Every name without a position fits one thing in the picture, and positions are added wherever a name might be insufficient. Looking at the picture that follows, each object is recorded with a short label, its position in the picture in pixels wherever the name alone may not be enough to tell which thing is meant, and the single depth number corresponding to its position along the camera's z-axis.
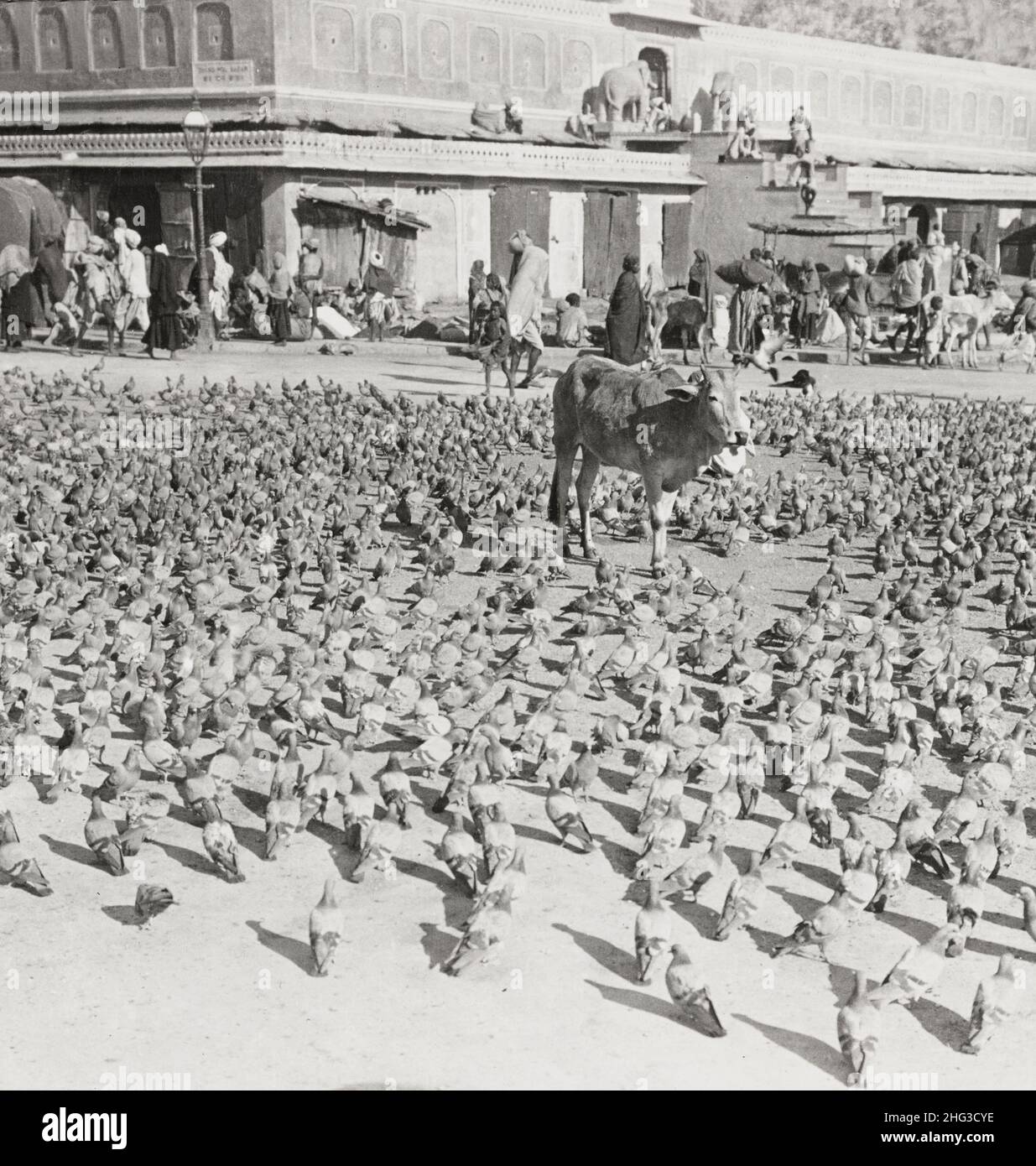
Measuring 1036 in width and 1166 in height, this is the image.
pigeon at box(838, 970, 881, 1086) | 5.61
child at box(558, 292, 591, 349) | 27.80
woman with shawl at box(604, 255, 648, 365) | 21.00
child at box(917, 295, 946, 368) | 26.16
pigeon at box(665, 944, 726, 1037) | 5.90
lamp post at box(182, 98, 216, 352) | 26.97
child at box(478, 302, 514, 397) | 20.70
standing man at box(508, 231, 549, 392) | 19.55
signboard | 38.44
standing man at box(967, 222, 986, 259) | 48.81
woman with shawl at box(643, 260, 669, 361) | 24.83
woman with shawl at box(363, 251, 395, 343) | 29.50
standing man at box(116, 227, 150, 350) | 24.98
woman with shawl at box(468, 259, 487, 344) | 26.69
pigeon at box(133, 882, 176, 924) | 6.77
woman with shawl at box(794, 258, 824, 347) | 29.41
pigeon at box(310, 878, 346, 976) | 6.36
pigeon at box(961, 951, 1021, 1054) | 5.84
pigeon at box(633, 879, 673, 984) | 6.33
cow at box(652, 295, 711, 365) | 27.75
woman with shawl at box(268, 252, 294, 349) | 28.33
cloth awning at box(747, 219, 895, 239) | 33.81
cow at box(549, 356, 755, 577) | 11.37
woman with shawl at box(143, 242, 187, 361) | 25.17
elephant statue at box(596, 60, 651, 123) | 46.53
